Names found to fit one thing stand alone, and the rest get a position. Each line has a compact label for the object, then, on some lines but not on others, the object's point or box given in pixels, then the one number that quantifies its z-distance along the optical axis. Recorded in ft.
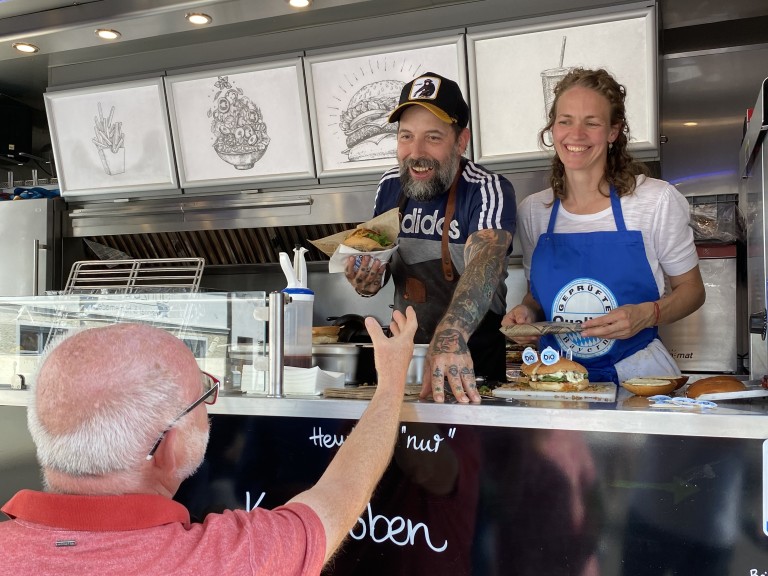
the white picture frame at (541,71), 12.34
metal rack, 15.23
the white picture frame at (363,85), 13.41
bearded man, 7.38
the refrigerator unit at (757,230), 7.32
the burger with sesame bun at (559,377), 6.23
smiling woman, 8.06
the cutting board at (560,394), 5.92
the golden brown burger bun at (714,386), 5.77
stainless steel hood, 14.84
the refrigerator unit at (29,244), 16.48
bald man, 3.37
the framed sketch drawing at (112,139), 15.62
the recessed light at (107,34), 13.12
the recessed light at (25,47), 13.83
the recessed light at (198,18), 12.57
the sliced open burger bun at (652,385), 6.06
